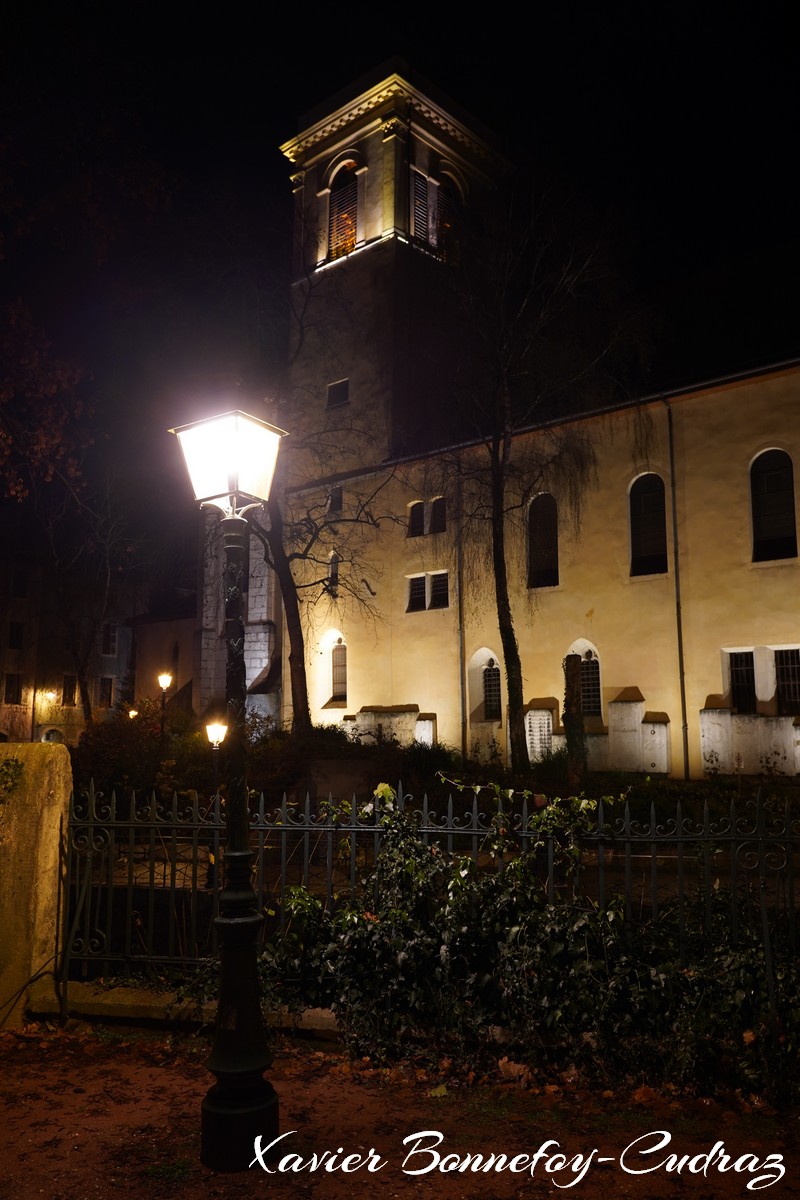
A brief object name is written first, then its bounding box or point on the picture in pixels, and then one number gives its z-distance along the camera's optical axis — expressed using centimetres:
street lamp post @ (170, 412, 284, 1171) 468
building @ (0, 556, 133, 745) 5156
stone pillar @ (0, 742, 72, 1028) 683
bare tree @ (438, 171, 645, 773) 2280
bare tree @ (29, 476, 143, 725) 4808
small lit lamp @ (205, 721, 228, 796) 1567
